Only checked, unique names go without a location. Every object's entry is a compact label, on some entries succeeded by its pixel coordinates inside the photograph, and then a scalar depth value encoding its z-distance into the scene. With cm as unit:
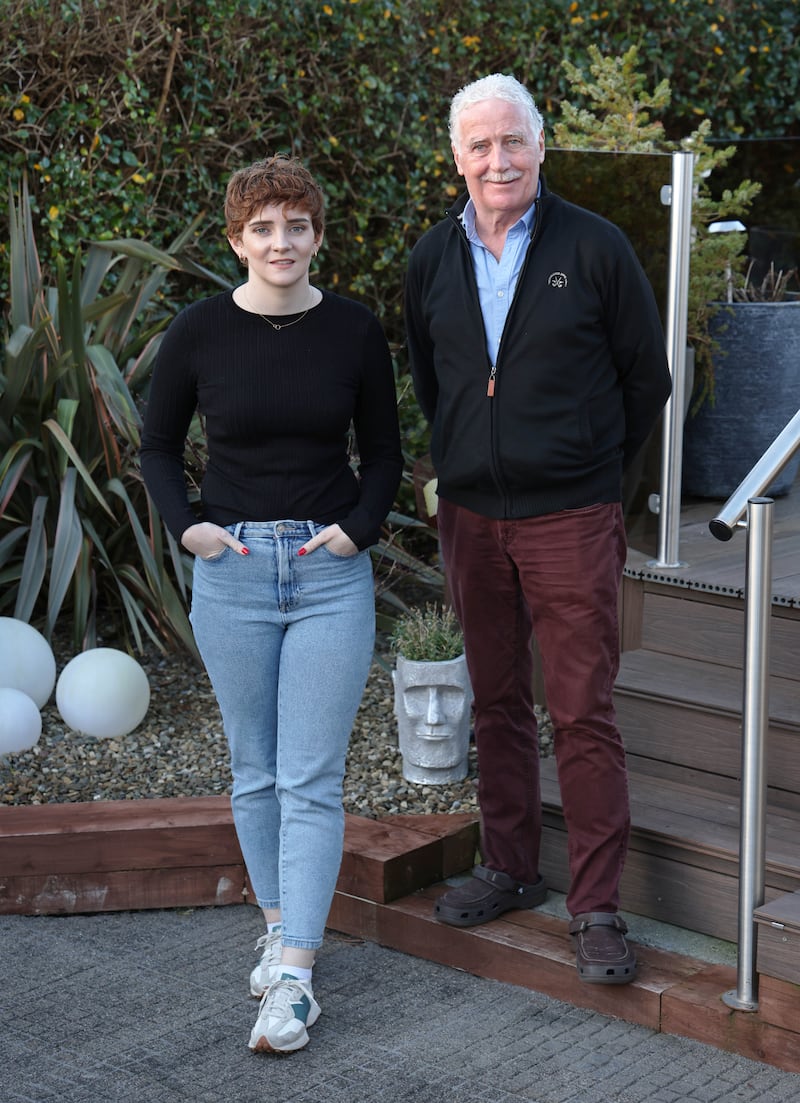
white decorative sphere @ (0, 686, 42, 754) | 394
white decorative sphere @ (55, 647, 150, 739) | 406
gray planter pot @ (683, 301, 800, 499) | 467
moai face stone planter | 375
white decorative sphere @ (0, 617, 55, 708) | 412
